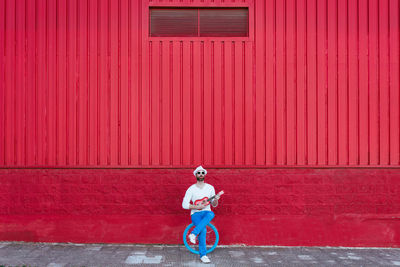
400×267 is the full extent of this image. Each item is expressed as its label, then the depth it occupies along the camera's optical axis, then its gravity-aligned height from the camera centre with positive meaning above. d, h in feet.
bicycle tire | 20.84 -6.46
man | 20.08 -4.43
